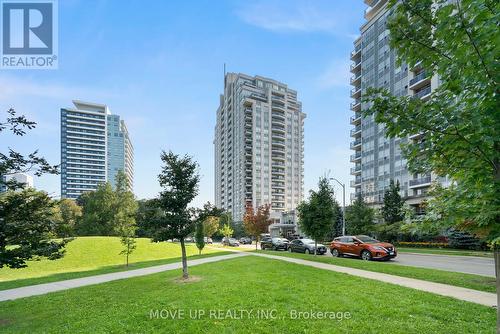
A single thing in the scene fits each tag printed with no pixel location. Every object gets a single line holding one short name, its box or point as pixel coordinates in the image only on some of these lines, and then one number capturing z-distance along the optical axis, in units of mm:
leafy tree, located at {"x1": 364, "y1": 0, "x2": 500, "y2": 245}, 2838
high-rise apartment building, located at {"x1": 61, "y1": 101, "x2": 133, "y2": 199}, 132375
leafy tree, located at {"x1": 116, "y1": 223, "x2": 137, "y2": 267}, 21500
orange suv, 19422
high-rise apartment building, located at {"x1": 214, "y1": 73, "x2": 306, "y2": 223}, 110812
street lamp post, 37250
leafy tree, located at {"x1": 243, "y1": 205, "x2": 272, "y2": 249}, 33156
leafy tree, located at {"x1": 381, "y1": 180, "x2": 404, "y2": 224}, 38125
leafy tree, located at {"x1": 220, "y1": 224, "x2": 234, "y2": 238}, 56469
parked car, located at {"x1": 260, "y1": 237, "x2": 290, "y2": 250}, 33594
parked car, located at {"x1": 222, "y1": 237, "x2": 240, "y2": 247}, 53544
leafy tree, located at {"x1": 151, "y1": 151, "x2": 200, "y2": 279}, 12664
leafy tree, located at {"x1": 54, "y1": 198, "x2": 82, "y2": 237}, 53131
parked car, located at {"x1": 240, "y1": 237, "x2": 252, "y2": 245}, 64775
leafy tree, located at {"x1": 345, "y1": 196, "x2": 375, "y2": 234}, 35938
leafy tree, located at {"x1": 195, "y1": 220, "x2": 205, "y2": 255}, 28180
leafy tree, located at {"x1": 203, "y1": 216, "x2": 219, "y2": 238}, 47700
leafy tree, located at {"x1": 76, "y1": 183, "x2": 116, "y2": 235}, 52938
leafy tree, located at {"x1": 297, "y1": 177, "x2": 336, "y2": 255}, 21153
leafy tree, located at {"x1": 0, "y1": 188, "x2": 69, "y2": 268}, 6270
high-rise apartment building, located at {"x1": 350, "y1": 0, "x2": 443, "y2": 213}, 46812
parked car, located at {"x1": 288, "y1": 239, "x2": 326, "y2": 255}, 25969
